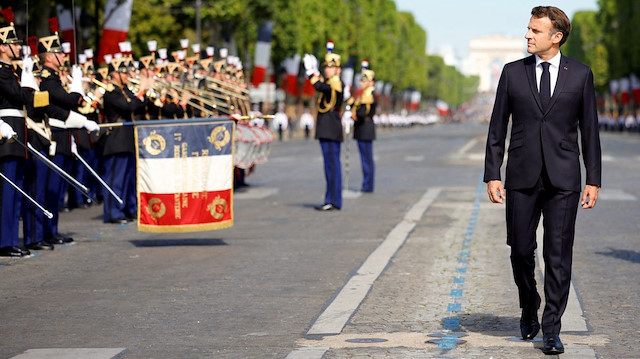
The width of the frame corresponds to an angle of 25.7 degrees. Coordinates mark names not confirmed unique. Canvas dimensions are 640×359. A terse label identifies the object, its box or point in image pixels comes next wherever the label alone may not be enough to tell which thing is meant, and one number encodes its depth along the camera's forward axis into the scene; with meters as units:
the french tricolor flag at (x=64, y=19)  30.17
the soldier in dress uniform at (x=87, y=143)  16.44
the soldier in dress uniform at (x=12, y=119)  12.54
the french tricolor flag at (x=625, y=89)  105.06
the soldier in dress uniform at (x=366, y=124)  22.27
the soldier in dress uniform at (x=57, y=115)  13.66
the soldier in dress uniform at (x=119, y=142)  16.97
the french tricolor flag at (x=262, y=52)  53.03
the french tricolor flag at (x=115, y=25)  29.84
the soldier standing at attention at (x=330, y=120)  18.61
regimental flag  13.48
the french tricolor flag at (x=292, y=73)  75.62
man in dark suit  7.87
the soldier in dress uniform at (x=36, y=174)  13.34
